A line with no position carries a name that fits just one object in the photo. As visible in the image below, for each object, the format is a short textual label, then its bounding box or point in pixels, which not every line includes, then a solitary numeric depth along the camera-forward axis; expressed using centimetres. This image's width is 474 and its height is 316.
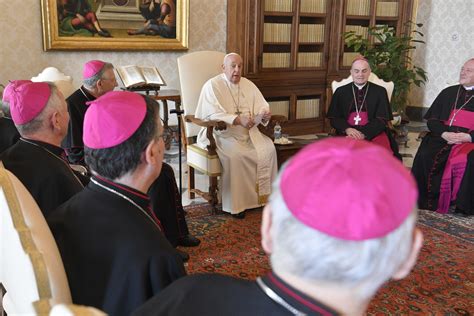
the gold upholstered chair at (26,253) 118
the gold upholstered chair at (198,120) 433
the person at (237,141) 432
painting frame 553
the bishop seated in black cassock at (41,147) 231
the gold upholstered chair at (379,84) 540
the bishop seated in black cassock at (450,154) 447
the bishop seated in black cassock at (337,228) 77
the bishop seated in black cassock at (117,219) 141
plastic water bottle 468
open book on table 563
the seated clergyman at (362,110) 492
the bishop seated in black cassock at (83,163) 342
